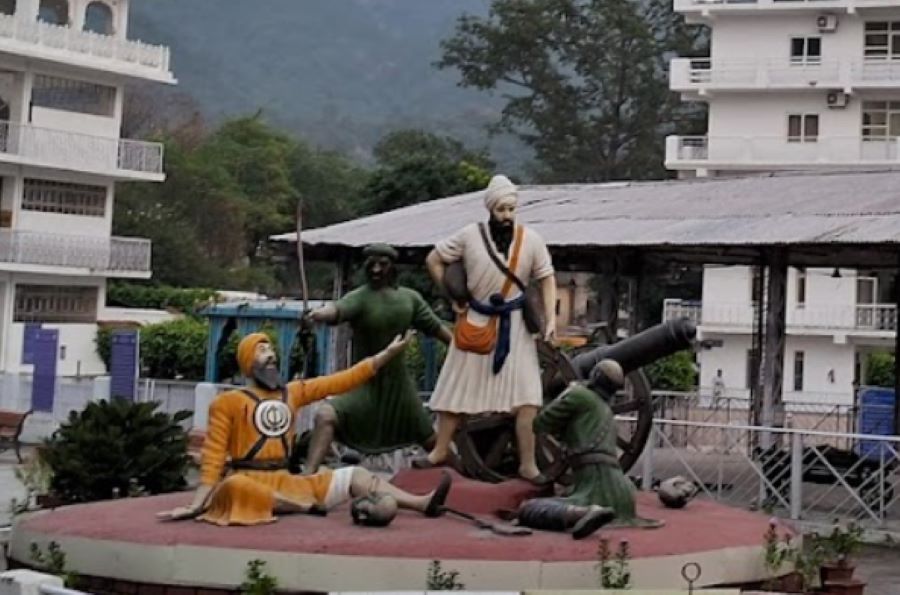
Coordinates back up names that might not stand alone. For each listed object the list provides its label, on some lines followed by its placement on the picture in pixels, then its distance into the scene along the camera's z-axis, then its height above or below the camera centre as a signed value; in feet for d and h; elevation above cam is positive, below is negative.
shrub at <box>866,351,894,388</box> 136.26 +4.38
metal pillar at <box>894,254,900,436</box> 67.21 +1.64
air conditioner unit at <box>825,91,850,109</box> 155.12 +30.17
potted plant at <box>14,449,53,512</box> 45.18 -2.90
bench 76.36 -2.51
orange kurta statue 33.12 -1.65
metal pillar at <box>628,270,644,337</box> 76.74 +5.00
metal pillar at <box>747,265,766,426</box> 66.54 +2.32
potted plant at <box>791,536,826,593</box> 34.60 -3.16
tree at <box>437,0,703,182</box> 191.31 +38.92
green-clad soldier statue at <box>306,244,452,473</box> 37.11 +0.28
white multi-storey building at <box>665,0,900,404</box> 151.33 +27.73
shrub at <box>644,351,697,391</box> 135.44 +3.00
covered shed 60.13 +7.23
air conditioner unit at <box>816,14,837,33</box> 155.02 +37.30
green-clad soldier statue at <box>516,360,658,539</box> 34.17 -0.97
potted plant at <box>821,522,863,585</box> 35.53 -3.01
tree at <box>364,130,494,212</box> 143.84 +19.04
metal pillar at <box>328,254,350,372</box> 73.97 +2.60
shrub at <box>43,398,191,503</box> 42.60 -1.92
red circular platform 30.78 -3.04
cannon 36.91 +0.05
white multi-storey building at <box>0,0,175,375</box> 130.72 +17.51
